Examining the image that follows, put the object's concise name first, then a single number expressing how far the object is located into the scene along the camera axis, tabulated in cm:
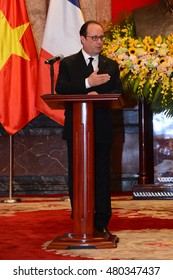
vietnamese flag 715
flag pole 705
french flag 729
